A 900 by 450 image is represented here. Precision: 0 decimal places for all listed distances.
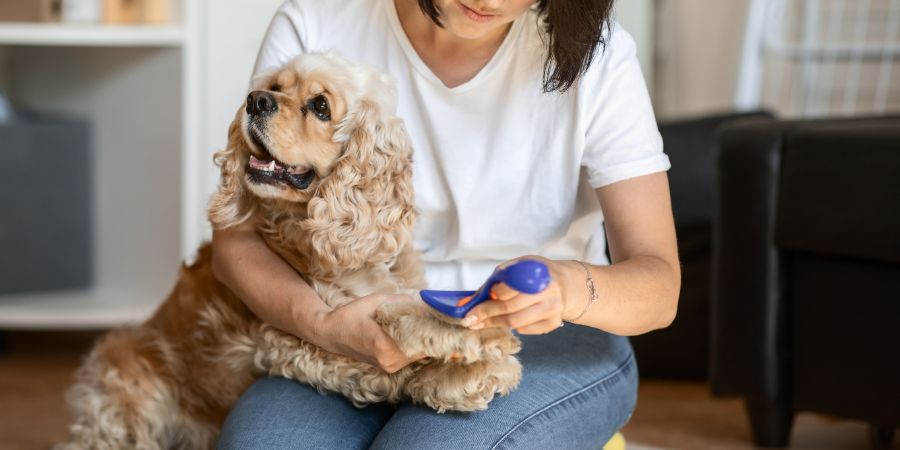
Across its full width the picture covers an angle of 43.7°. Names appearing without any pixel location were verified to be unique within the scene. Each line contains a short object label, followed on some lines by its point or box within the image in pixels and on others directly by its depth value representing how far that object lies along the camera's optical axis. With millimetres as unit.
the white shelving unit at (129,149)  2633
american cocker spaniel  1383
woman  1365
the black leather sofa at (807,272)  2000
